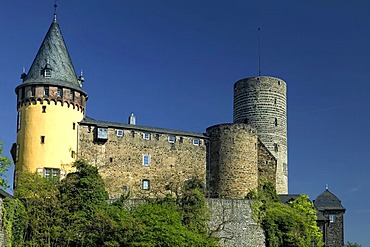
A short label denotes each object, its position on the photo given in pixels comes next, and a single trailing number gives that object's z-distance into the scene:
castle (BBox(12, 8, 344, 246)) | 50.88
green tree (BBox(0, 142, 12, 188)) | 45.41
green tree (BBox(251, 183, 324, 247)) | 47.75
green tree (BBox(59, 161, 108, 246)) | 42.94
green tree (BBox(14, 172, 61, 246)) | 42.56
